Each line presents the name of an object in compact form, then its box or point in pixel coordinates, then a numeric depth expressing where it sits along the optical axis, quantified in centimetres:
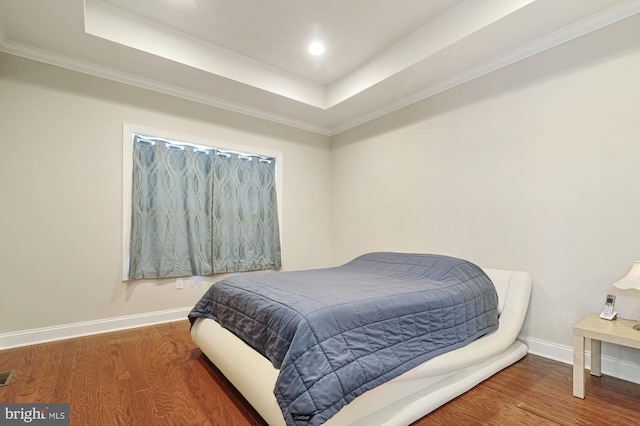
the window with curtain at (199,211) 311
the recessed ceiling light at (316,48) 296
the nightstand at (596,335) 169
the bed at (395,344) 136
